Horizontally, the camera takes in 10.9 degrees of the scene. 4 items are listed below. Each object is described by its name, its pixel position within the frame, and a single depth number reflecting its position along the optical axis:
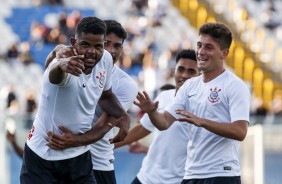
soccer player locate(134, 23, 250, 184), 12.15
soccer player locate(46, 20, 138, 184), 13.99
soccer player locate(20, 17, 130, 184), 11.51
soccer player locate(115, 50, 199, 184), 15.00
